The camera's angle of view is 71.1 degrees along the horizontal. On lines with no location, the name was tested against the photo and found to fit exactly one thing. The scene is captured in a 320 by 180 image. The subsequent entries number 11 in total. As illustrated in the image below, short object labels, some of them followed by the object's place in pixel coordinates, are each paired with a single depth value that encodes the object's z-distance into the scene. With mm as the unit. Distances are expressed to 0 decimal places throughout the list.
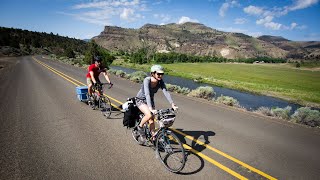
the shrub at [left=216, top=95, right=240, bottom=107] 13916
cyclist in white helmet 5638
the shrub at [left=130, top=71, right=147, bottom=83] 22625
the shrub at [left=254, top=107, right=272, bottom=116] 11766
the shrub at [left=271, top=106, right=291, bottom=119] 11227
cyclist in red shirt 10034
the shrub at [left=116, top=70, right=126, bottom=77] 27572
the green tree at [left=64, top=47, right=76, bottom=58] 89888
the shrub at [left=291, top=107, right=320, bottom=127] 10258
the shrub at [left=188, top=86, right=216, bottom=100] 16048
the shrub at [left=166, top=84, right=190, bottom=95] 17866
